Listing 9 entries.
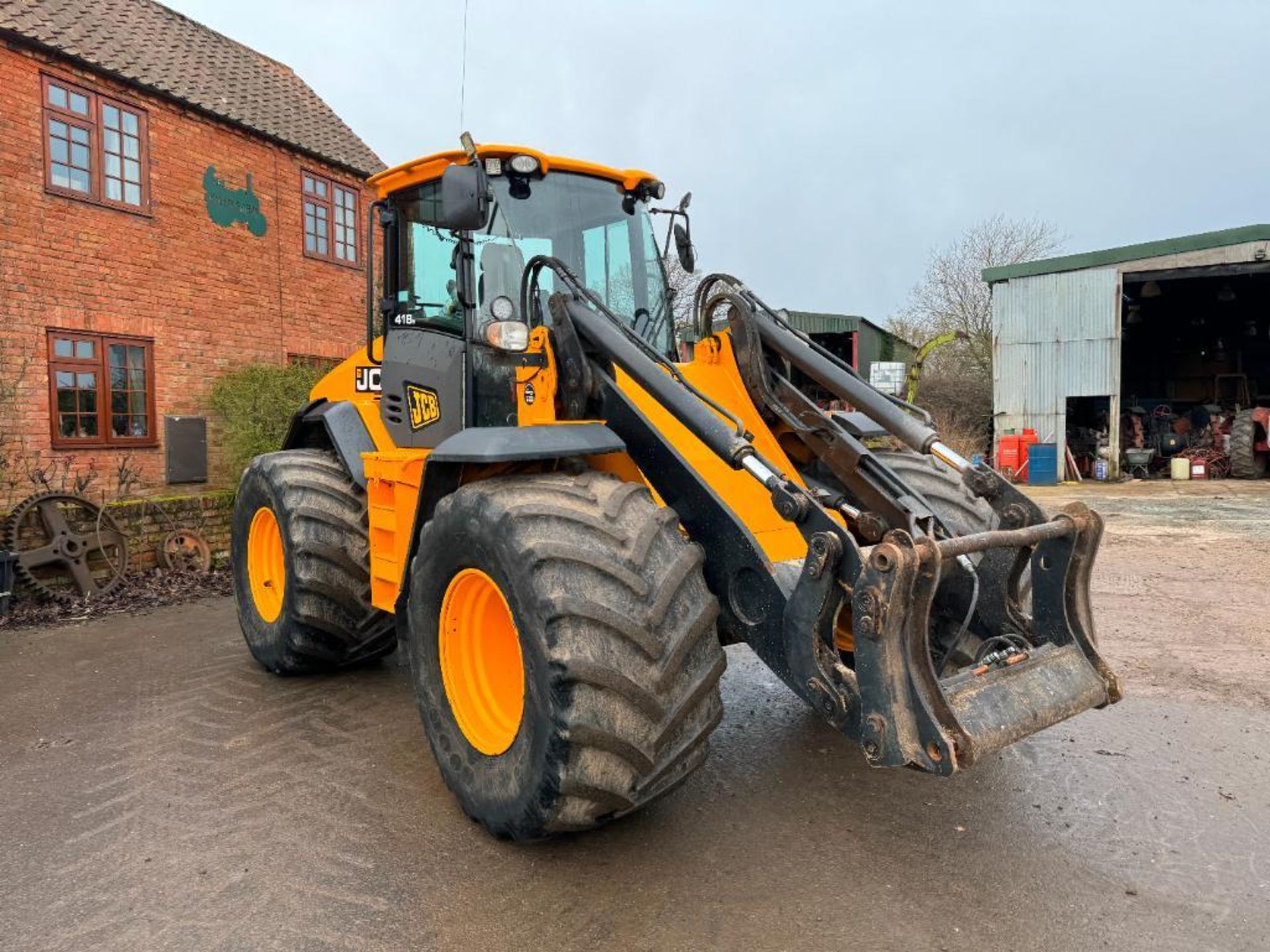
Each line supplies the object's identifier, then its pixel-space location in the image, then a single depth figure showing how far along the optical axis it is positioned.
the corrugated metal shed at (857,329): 25.16
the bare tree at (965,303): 31.98
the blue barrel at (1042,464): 17.14
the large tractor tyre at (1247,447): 17.03
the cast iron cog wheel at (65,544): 7.23
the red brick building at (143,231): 9.34
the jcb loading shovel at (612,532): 2.64
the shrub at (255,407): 10.84
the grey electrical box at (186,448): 10.85
